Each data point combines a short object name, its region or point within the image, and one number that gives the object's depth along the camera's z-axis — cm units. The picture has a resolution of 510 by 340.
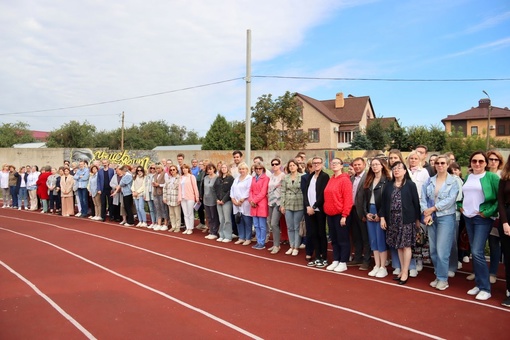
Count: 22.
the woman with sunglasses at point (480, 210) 545
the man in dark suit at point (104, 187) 1311
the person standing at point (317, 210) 730
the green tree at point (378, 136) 3678
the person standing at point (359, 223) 696
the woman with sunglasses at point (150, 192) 1170
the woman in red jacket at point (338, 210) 687
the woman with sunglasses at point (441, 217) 582
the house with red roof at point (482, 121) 6391
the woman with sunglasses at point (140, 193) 1190
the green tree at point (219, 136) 4879
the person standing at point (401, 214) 607
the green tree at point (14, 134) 6322
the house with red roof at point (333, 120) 4825
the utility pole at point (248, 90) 1345
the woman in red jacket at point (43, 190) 1527
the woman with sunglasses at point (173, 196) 1088
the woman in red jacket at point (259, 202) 875
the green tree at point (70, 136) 5372
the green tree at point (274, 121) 3722
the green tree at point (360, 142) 3622
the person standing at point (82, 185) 1392
